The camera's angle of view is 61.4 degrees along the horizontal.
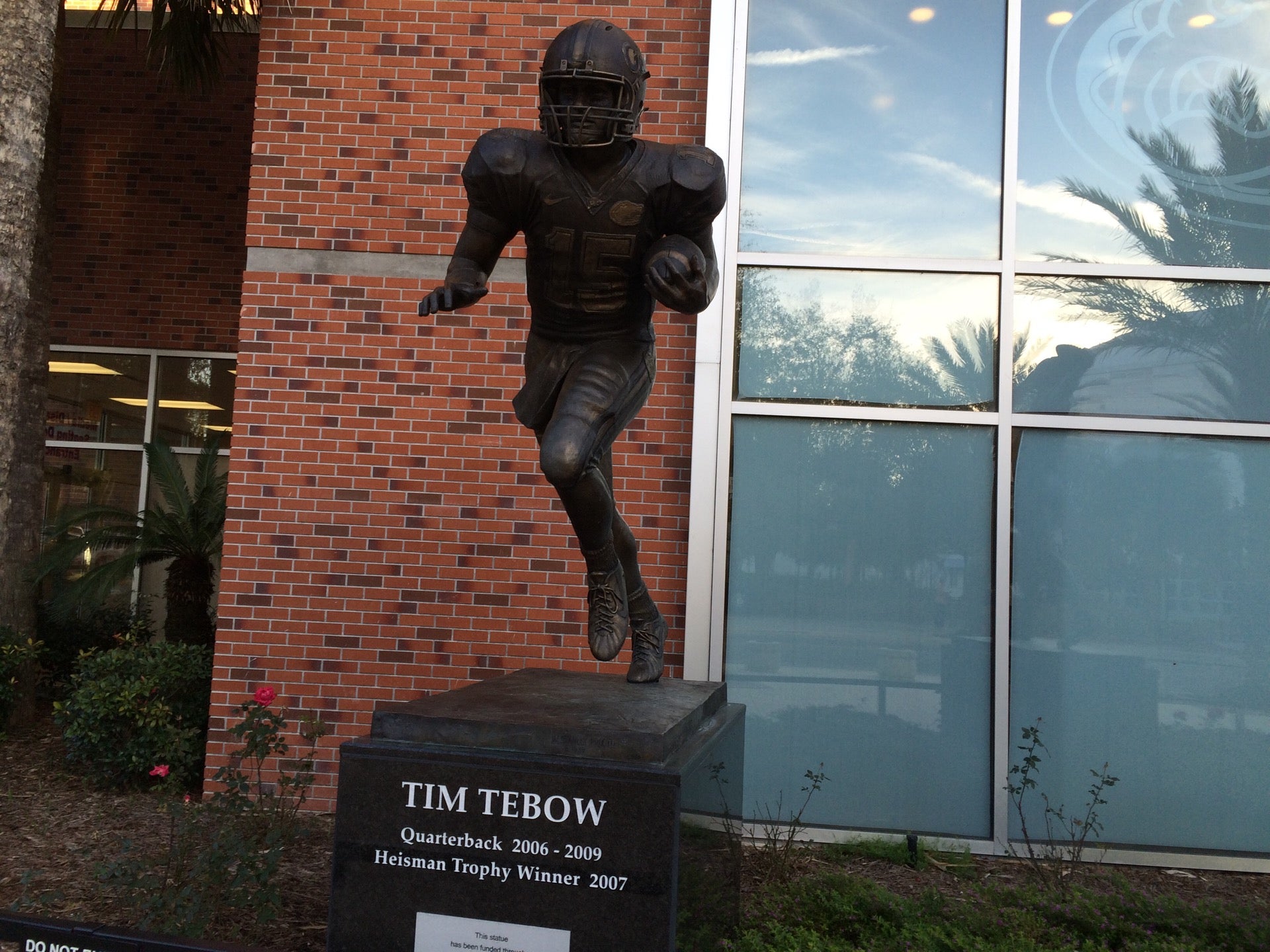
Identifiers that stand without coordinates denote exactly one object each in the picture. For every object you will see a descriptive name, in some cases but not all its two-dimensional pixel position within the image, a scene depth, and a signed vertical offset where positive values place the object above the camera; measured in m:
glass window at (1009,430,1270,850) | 6.10 -0.34
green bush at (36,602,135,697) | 9.38 -1.05
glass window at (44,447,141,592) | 10.62 +0.42
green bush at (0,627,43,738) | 7.38 -1.00
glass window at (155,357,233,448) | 10.48 +1.25
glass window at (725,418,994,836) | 6.20 -0.38
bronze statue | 3.35 +0.99
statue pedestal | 2.90 -0.82
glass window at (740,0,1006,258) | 6.44 +2.60
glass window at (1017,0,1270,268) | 6.36 +2.61
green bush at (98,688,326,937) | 4.00 -1.39
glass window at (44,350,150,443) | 10.52 +1.29
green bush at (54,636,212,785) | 6.44 -1.20
